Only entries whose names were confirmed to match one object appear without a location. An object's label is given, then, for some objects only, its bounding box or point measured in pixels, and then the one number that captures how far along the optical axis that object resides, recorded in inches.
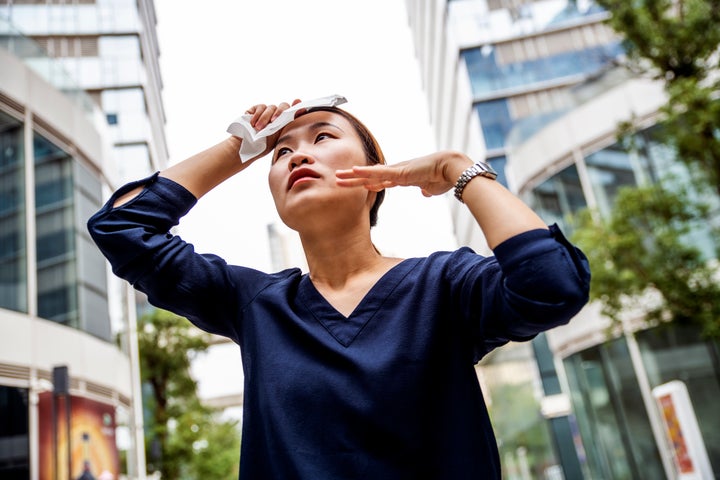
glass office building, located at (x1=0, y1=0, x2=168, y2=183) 959.6
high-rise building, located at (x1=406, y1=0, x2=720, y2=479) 446.6
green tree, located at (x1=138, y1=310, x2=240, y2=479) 599.5
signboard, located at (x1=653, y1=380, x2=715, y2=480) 293.3
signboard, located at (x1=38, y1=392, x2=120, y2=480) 346.0
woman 38.5
